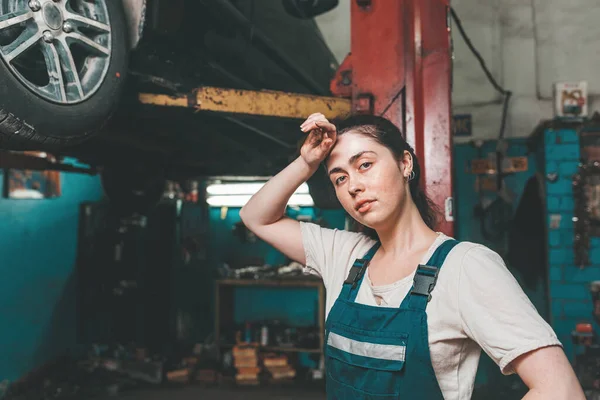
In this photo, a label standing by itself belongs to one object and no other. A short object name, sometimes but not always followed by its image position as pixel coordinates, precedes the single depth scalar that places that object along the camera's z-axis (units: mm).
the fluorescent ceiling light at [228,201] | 6020
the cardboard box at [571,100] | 4840
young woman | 1006
